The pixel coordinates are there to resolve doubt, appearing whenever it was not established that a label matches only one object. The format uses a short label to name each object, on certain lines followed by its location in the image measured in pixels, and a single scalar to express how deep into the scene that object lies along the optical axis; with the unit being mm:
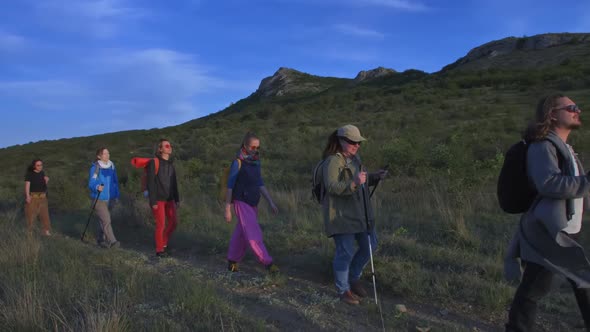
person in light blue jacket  7742
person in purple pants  5586
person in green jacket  4148
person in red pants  6941
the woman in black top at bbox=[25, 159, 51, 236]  9102
